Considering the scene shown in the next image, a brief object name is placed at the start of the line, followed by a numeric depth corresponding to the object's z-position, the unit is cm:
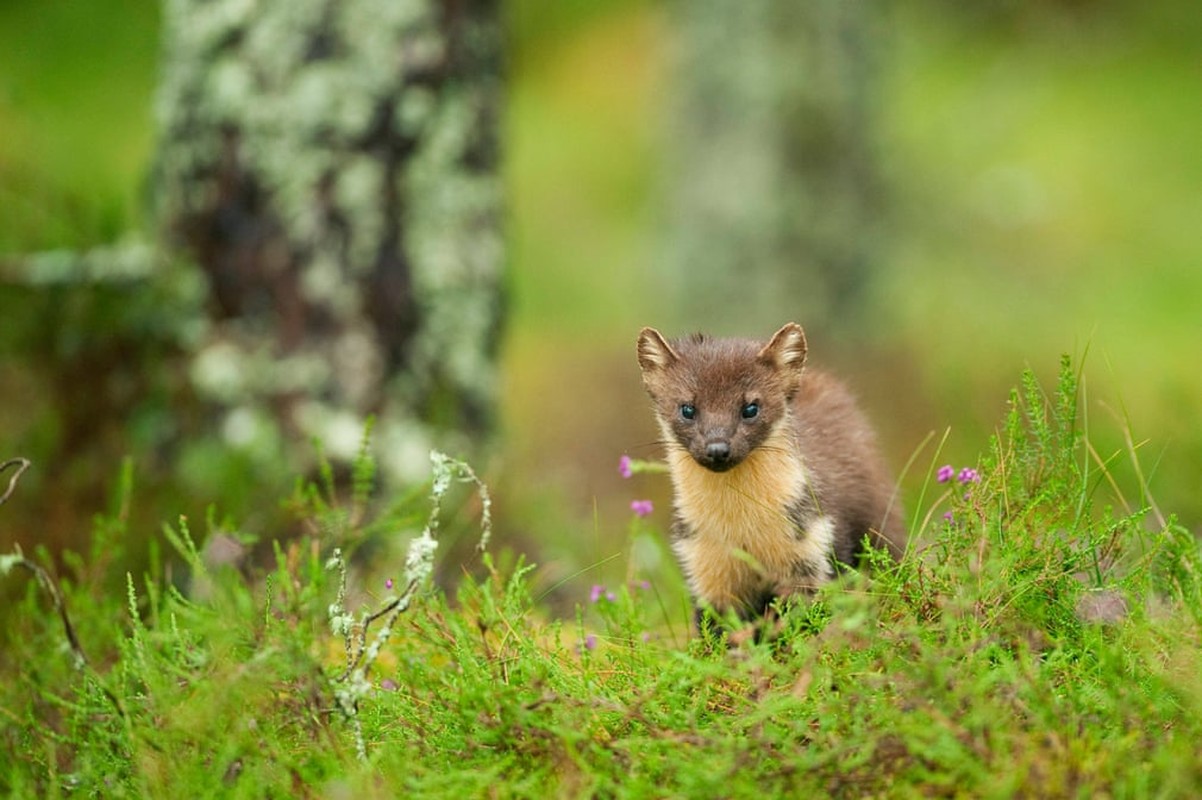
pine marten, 842
